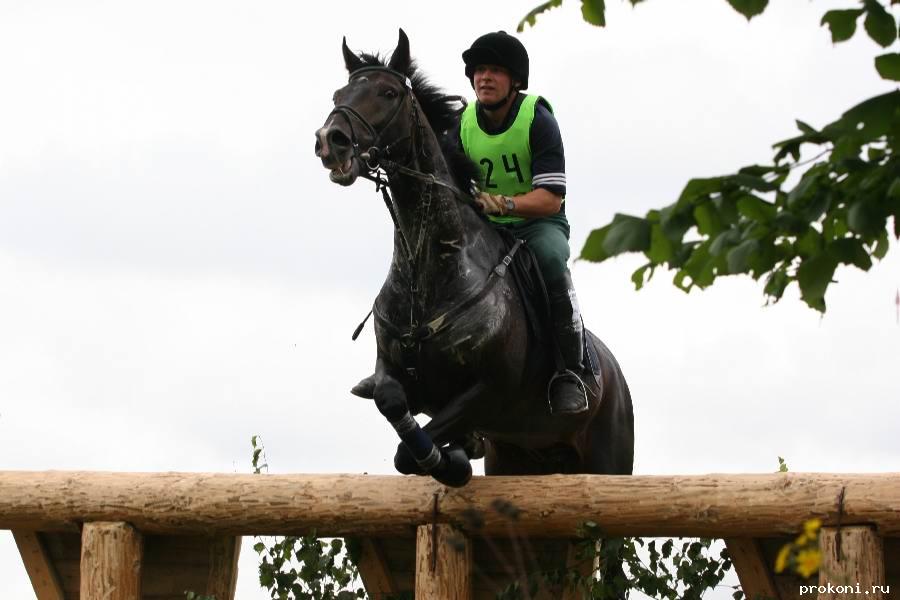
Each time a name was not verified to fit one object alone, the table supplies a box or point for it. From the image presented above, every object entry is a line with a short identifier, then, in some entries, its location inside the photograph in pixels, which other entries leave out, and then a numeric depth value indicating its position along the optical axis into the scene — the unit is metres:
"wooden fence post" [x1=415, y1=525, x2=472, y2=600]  17.08
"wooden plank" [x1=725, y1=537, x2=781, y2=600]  16.50
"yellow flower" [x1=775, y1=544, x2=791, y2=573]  8.41
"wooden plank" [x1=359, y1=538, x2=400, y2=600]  18.03
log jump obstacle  15.59
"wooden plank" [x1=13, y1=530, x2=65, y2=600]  19.11
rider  18.61
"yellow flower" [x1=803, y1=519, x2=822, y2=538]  8.58
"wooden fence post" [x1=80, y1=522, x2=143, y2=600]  18.17
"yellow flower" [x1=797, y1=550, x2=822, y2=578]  7.86
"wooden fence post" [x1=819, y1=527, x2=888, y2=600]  15.30
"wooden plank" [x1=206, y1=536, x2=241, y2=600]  18.62
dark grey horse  17.22
